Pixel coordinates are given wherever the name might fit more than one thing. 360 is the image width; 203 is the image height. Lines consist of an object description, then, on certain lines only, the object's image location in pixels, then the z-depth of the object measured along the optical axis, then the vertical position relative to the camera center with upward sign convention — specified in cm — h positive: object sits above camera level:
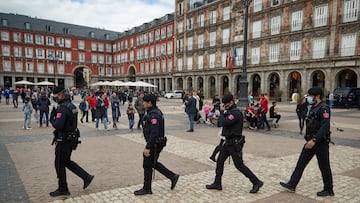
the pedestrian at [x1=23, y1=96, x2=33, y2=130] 1094 -85
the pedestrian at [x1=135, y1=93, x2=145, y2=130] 1097 -70
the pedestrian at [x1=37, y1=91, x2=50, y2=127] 1148 -63
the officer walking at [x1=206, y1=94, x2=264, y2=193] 434 -78
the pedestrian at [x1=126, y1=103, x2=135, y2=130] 1105 -108
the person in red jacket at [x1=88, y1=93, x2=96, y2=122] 1344 -70
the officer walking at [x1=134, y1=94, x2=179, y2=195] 409 -77
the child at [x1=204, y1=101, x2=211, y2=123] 1322 -105
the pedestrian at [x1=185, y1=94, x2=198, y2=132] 1081 -86
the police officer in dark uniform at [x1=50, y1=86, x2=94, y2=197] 416 -71
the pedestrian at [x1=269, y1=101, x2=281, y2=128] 1207 -106
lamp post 1252 -3
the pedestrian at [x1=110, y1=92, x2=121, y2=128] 1130 -61
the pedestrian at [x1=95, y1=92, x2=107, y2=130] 1090 -86
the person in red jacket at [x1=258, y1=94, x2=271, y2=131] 1133 -92
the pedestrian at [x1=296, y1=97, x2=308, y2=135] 1052 -89
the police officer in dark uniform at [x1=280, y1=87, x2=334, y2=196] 418 -88
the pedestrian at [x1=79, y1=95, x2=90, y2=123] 1320 -83
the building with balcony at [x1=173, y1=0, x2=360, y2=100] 2544 +520
